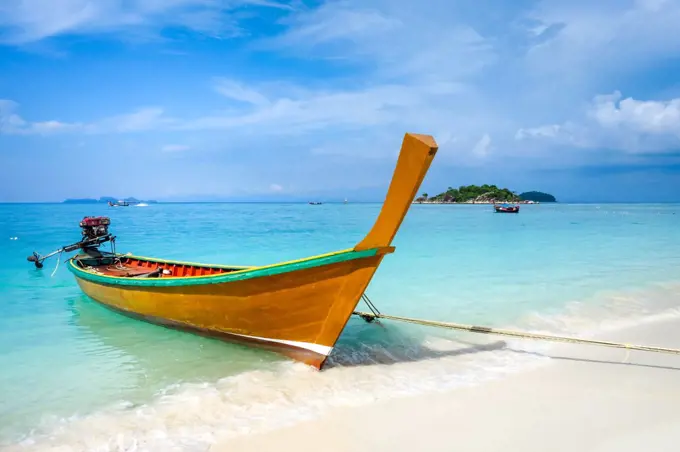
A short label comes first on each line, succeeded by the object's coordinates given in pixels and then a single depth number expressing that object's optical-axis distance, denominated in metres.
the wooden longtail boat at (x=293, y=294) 5.43
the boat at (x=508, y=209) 74.56
